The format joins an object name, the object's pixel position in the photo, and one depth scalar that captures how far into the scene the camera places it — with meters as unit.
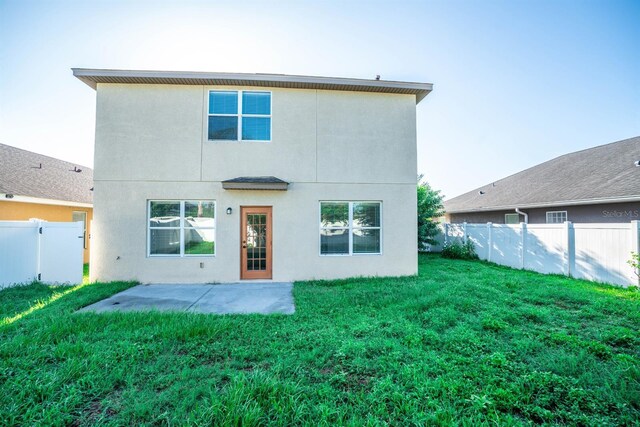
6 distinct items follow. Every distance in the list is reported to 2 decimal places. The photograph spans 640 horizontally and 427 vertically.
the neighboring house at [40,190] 9.39
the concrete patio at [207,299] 5.49
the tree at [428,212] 13.52
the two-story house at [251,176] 7.84
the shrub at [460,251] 12.52
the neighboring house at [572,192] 9.54
